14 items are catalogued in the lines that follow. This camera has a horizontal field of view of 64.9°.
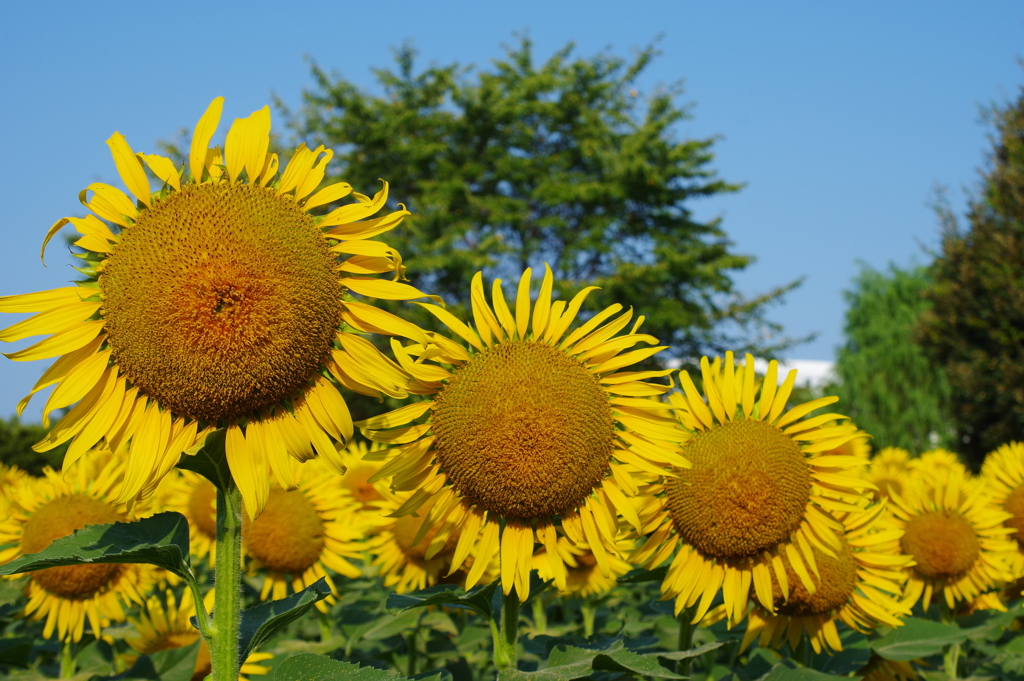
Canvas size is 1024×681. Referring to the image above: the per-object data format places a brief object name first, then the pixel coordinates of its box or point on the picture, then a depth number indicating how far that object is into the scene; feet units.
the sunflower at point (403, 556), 11.28
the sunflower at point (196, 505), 13.46
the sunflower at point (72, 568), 11.42
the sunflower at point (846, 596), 9.48
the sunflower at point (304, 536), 11.84
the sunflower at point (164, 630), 11.81
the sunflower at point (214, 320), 5.81
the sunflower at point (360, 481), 13.91
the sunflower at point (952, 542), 13.24
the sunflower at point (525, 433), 6.89
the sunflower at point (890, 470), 15.92
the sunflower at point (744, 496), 8.16
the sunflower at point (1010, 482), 14.93
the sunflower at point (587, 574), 12.42
